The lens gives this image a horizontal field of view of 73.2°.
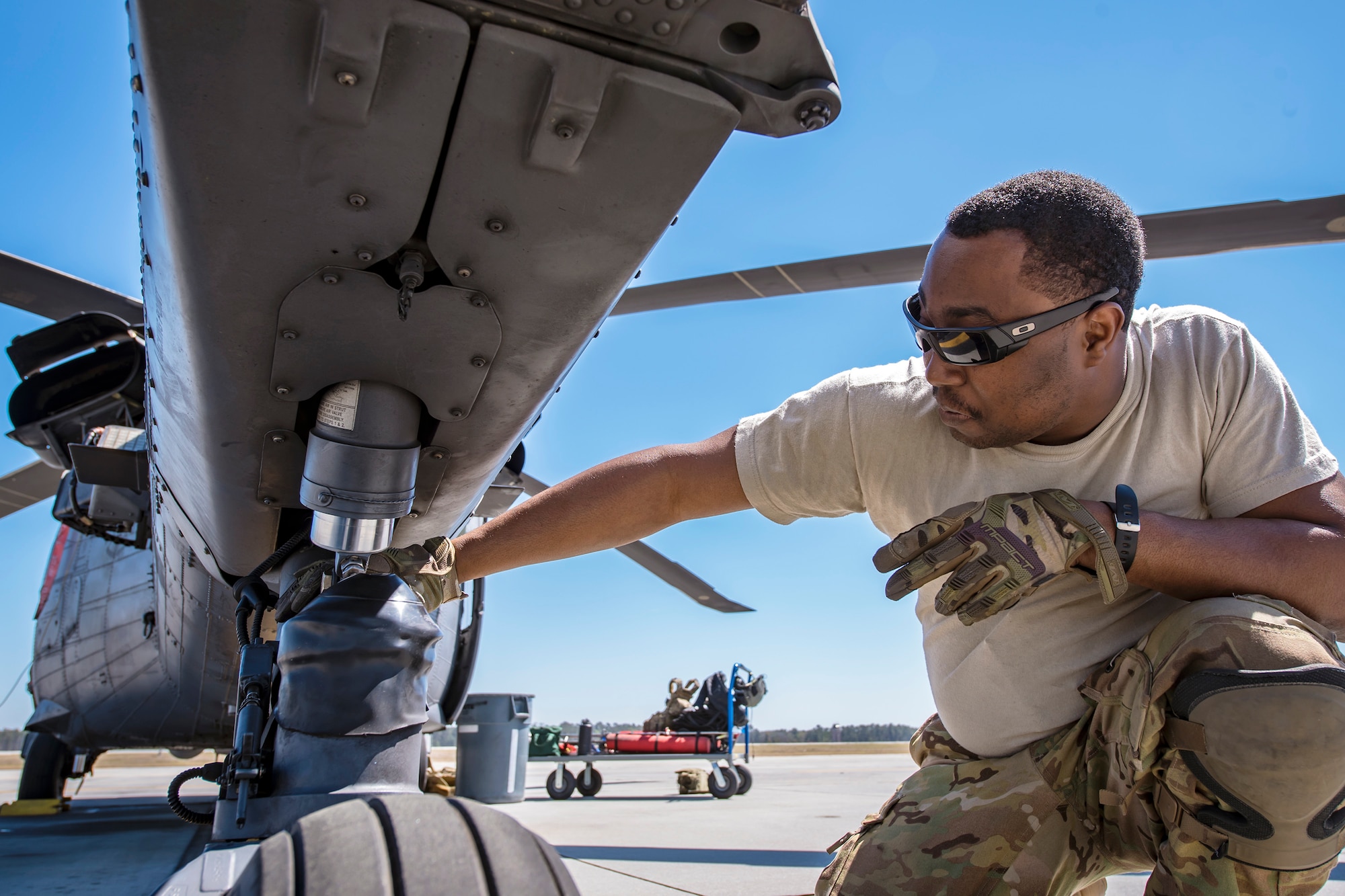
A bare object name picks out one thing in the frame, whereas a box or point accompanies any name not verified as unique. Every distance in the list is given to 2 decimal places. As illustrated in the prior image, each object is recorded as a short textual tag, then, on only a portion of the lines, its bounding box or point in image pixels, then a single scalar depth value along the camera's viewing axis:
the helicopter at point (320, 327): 1.10
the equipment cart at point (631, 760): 8.40
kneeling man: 1.42
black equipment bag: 10.20
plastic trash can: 7.42
